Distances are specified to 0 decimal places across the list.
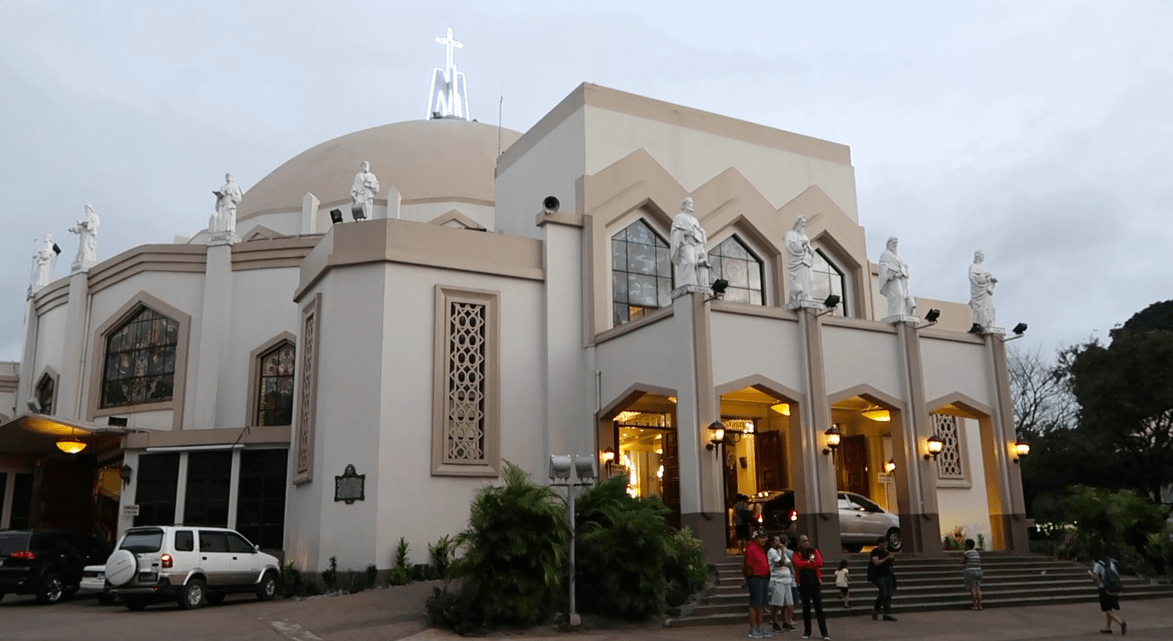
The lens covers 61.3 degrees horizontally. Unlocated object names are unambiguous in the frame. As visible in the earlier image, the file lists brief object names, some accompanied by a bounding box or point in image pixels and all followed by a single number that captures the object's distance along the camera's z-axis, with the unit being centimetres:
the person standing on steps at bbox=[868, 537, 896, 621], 1540
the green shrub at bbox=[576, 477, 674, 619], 1453
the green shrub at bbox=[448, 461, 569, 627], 1380
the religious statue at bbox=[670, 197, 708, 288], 1822
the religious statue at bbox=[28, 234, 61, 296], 3073
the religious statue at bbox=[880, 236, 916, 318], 2086
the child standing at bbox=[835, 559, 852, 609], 1598
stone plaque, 1917
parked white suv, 1616
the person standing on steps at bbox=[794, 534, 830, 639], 1366
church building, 1914
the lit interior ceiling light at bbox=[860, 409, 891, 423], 2314
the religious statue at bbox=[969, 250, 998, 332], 2212
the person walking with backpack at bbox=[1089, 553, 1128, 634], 1366
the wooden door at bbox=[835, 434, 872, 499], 2409
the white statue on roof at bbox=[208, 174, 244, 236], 2603
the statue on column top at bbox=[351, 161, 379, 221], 2592
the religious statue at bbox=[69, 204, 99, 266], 2789
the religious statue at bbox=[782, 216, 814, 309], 1939
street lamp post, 1348
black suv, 1745
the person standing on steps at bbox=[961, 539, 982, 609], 1684
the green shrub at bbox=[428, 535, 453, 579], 1895
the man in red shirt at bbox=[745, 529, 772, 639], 1380
